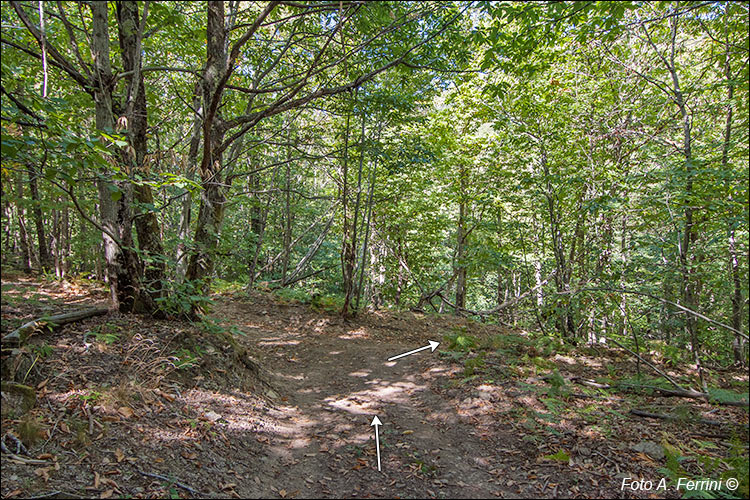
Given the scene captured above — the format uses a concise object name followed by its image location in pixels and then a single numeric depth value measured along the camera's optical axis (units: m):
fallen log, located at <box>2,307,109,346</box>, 3.50
